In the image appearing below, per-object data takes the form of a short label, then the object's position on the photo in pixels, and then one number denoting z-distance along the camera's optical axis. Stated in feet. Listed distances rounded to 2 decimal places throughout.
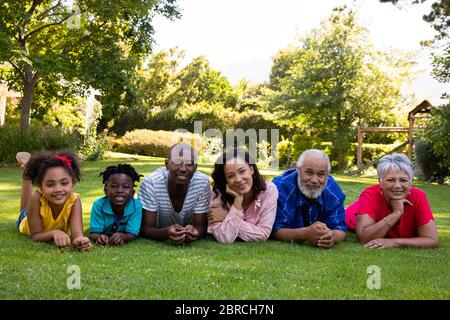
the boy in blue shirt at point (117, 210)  19.42
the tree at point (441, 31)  59.22
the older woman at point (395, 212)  20.29
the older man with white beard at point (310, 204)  19.75
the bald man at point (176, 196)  19.56
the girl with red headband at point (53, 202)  18.69
